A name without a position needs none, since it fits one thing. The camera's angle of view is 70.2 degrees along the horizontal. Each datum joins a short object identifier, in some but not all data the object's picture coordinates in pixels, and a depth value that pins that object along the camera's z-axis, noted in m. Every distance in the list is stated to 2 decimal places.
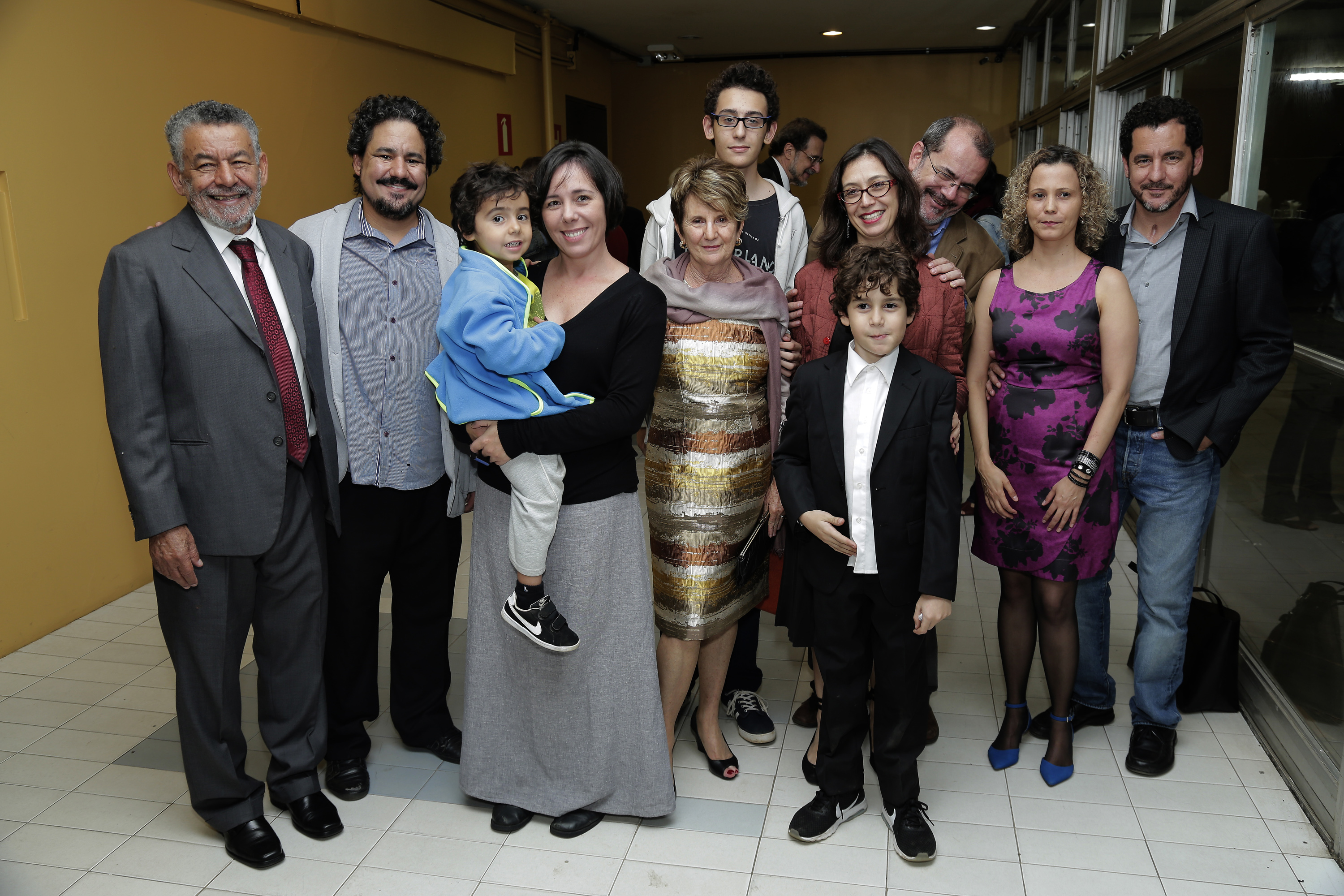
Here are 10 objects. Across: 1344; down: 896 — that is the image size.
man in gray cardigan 2.69
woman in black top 2.47
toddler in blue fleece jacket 2.31
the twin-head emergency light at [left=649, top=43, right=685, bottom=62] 10.40
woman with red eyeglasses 2.68
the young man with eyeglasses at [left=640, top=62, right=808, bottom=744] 3.10
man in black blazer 2.75
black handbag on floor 3.22
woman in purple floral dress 2.67
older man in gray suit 2.33
